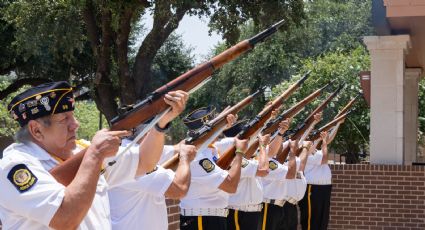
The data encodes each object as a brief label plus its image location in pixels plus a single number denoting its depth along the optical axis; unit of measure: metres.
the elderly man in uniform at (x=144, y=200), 8.07
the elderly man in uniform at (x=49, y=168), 5.20
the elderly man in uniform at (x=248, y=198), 12.89
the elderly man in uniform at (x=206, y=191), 10.68
